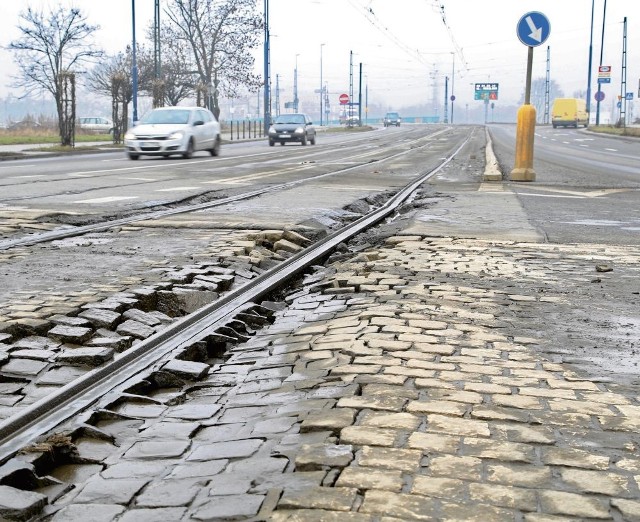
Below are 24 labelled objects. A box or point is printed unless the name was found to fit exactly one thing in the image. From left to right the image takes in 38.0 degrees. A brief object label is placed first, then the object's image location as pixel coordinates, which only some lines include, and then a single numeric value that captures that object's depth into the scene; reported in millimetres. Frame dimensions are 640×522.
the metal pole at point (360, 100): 95394
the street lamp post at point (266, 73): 59906
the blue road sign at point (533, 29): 17391
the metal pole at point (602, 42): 77850
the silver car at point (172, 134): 26312
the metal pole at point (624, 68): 70125
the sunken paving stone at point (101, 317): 5008
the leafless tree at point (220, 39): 69062
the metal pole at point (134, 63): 41500
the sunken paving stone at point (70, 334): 4688
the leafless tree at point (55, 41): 41781
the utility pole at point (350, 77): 106000
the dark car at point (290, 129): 43281
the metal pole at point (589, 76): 88312
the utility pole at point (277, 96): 113125
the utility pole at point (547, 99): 114962
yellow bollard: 17406
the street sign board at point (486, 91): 134750
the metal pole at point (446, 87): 143075
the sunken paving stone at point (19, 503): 2627
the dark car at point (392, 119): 112375
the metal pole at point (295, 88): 95681
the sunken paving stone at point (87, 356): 4293
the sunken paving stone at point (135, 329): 4881
